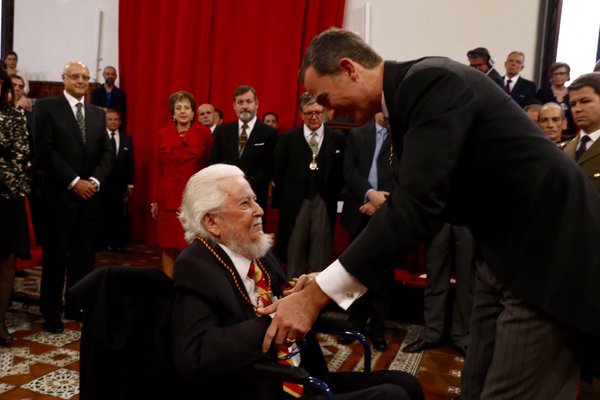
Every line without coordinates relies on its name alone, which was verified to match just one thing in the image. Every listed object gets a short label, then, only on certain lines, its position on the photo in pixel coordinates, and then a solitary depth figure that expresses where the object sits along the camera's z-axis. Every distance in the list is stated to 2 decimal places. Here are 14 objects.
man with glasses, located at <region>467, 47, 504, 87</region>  4.94
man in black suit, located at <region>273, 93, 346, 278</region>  3.96
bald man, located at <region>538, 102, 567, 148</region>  3.48
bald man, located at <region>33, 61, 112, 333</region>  3.53
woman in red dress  4.17
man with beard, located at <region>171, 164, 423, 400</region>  1.47
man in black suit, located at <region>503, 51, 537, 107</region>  5.17
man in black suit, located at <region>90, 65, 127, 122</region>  6.82
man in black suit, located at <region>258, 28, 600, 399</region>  1.20
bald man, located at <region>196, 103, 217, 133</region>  5.81
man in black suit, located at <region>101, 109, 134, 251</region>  6.14
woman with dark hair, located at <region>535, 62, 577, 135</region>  5.01
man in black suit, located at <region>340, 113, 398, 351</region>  3.60
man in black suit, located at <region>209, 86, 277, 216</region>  4.27
